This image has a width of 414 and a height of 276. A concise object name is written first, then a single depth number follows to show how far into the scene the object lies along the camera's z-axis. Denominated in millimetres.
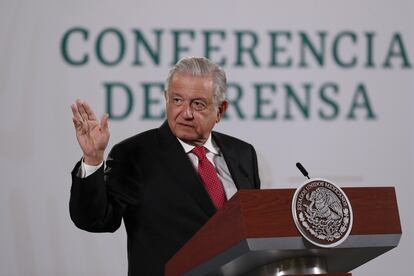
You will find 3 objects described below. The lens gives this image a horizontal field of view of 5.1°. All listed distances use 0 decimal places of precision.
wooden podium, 11030
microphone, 11293
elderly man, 11620
